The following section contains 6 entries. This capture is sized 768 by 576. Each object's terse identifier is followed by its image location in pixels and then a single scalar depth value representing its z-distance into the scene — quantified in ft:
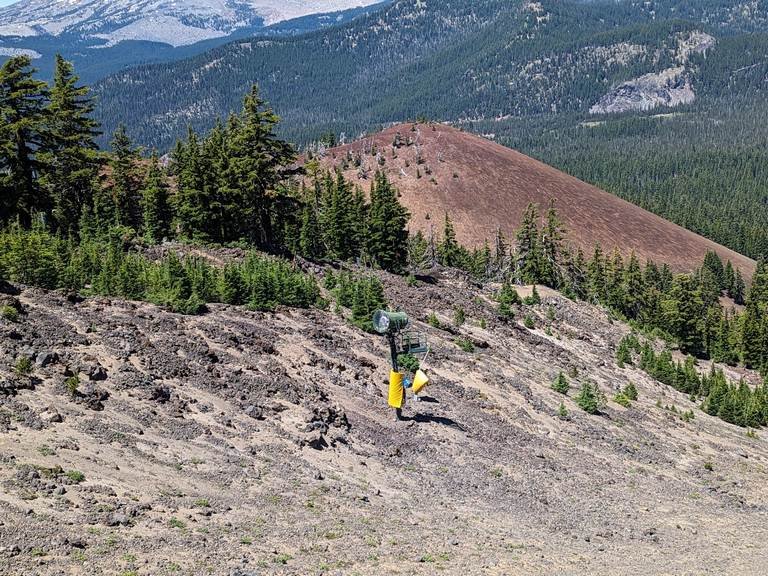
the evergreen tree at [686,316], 245.04
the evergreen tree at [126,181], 191.31
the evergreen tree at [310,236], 228.63
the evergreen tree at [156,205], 170.19
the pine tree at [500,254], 309.83
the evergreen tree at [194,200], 161.99
